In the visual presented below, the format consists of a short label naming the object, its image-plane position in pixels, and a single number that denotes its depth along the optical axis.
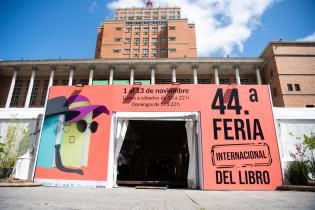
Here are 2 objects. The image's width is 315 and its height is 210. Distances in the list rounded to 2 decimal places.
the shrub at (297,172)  7.36
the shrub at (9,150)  8.22
